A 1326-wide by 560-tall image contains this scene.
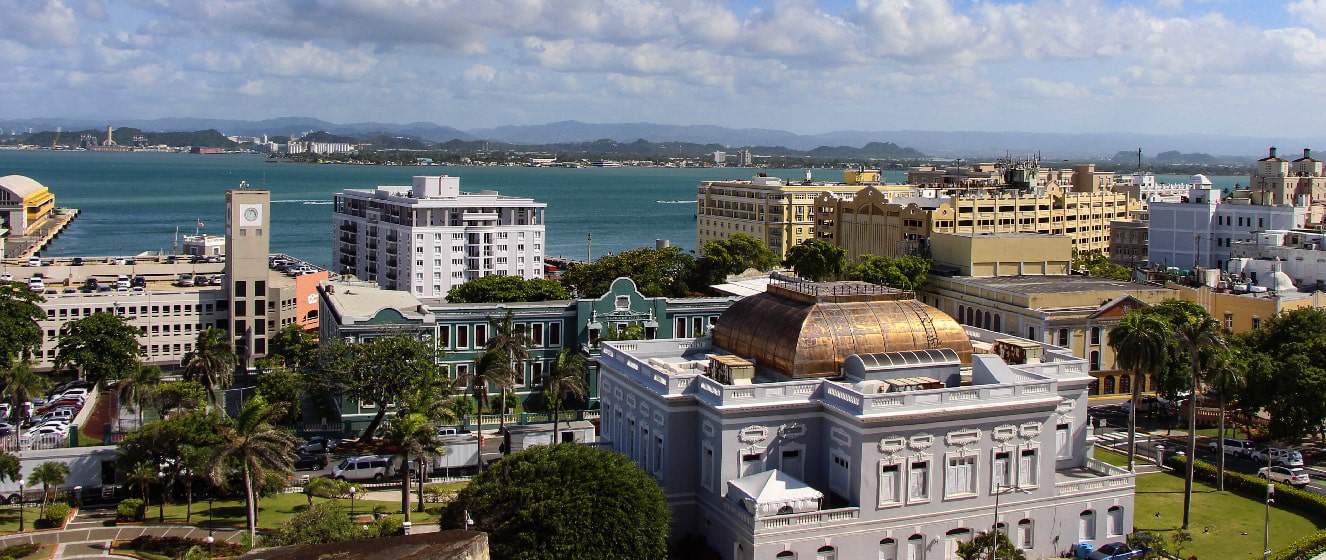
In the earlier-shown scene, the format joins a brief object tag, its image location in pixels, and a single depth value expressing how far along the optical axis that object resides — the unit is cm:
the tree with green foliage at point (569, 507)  3691
